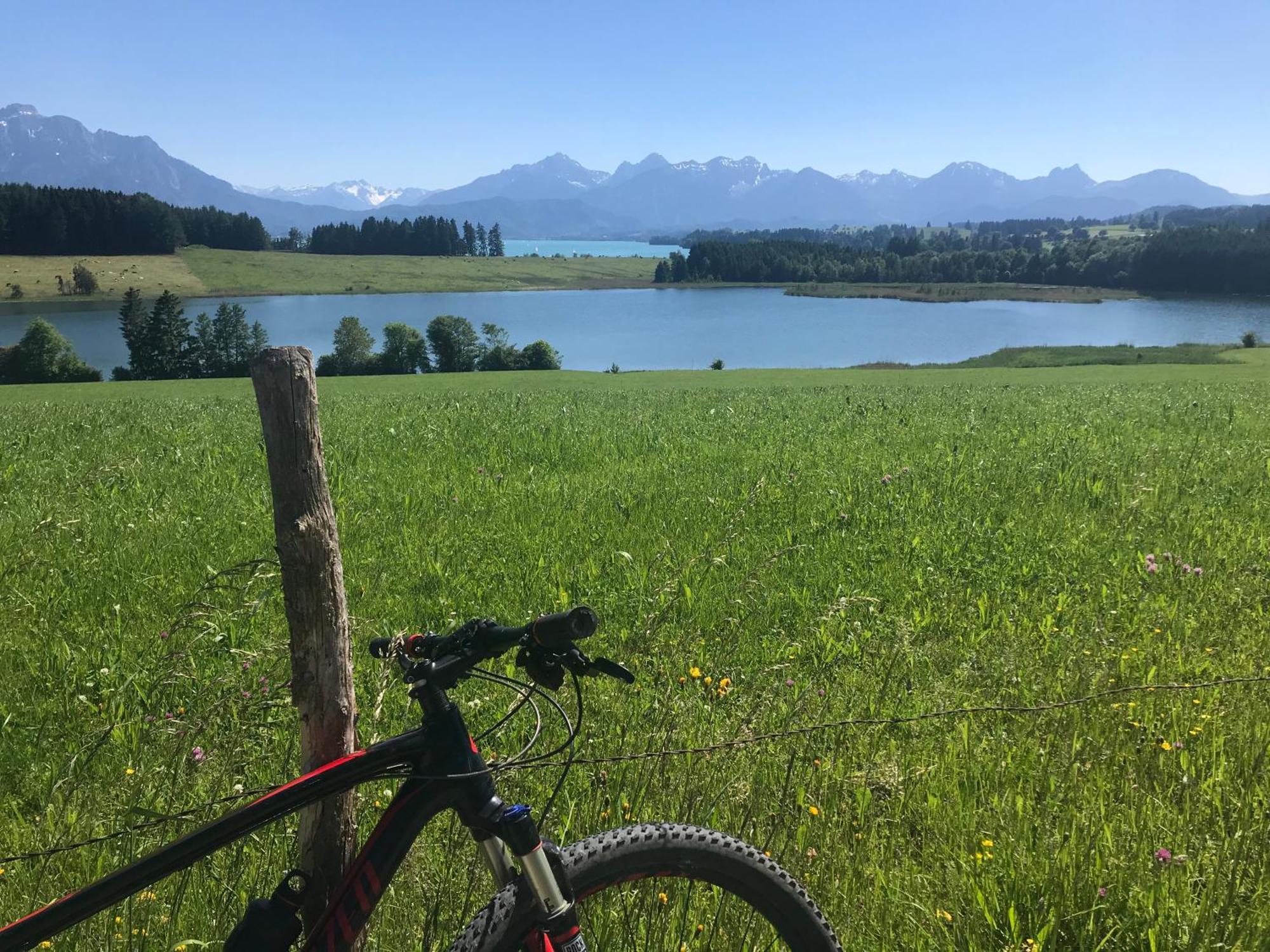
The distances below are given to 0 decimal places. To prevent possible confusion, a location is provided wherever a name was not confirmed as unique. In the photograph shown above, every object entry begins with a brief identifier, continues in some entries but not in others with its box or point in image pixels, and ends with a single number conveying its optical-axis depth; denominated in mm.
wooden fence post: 2094
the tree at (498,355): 81500
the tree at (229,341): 80375
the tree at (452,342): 84812
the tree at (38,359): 65500
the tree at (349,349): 76188
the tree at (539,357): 79812
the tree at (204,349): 79812
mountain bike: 1507
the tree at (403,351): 81062
